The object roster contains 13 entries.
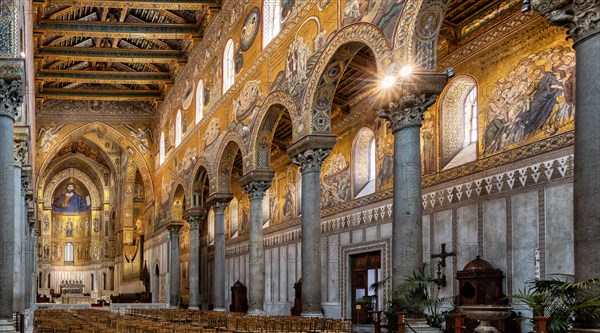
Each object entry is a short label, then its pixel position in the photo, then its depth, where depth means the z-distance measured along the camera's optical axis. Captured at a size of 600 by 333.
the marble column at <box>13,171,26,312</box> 19.14
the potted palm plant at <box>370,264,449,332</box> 12.97
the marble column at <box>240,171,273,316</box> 24.03
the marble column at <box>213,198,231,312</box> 29.58
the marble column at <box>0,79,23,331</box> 15.09
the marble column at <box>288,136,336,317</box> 19.42
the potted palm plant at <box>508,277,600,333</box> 8.27
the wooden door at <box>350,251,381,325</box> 23.69
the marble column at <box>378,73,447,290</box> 13.80
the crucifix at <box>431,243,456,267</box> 19.17
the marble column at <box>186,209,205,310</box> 35.16
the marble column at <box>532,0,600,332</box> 8.59
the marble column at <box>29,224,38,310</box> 38.60
